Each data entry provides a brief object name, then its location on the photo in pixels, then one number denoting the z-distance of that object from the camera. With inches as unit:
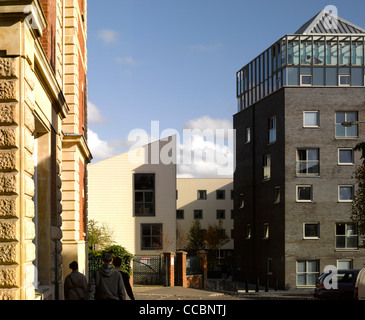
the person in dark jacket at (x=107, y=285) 393.4
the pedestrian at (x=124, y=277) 416.2
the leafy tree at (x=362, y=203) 1274.1
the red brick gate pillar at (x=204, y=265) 1578.2
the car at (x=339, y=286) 1010.7
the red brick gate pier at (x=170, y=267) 1494.8
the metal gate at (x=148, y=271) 1556.3
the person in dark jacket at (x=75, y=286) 505.0
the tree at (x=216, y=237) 3061.0
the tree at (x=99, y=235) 2057.2
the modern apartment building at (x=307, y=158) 1768.0
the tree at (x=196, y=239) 3056.1
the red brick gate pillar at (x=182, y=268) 1497.3
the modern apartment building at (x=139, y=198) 2170.3
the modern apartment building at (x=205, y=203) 3282.5
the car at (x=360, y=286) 715.3
